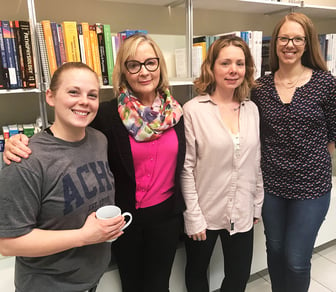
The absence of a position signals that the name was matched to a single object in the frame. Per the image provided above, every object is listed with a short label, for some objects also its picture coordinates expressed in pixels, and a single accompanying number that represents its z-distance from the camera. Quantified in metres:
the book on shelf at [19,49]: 1.42
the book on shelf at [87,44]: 1.55
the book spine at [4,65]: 1.40
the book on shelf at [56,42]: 1.48
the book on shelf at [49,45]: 1.45
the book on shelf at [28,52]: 1.44
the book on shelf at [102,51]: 1.60
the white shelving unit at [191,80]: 1.58
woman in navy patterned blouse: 1.45
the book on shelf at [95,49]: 1.58
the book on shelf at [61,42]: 1.50
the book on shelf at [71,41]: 1.50
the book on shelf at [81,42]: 1.54
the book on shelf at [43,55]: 1.45
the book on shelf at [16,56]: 1.42
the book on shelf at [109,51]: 1.62
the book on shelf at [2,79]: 1.42
